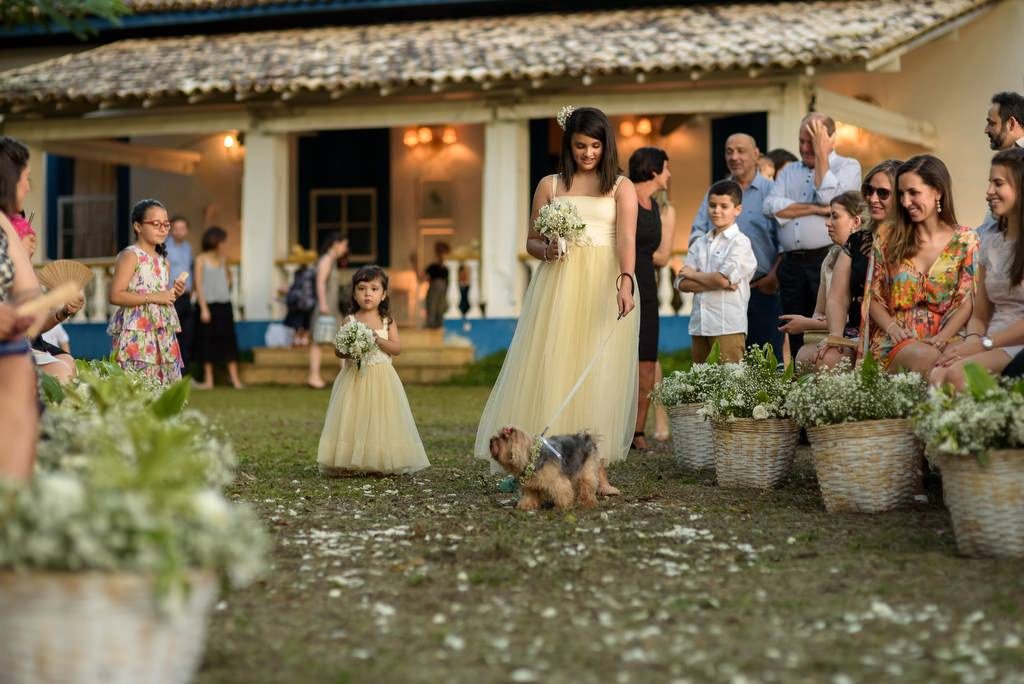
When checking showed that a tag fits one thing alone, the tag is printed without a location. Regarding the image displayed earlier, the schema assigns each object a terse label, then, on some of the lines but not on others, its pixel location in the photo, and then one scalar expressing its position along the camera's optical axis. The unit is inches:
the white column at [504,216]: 705.0
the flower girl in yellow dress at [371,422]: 327.6
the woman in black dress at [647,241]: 378.3
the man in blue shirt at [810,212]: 384.5
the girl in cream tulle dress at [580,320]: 304.8
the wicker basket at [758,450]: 296.5
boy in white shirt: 367.9
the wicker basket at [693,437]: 332.2
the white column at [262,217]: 745.6
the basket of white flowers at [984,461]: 206.5
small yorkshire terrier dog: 259.4
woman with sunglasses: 300.8
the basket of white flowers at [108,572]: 130.1
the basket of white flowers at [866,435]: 255.3
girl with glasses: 336.8
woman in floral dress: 273.3
